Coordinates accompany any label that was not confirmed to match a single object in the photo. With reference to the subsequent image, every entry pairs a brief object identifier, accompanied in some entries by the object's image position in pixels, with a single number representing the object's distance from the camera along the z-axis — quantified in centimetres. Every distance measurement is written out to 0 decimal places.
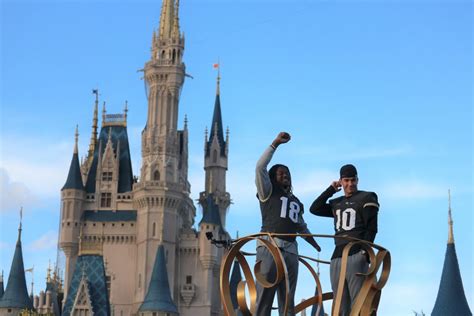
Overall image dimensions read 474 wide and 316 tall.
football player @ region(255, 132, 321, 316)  1270
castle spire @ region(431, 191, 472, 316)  5987
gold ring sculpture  1197
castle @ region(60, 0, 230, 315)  9052
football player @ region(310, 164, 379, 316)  1222
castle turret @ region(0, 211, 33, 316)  8180
